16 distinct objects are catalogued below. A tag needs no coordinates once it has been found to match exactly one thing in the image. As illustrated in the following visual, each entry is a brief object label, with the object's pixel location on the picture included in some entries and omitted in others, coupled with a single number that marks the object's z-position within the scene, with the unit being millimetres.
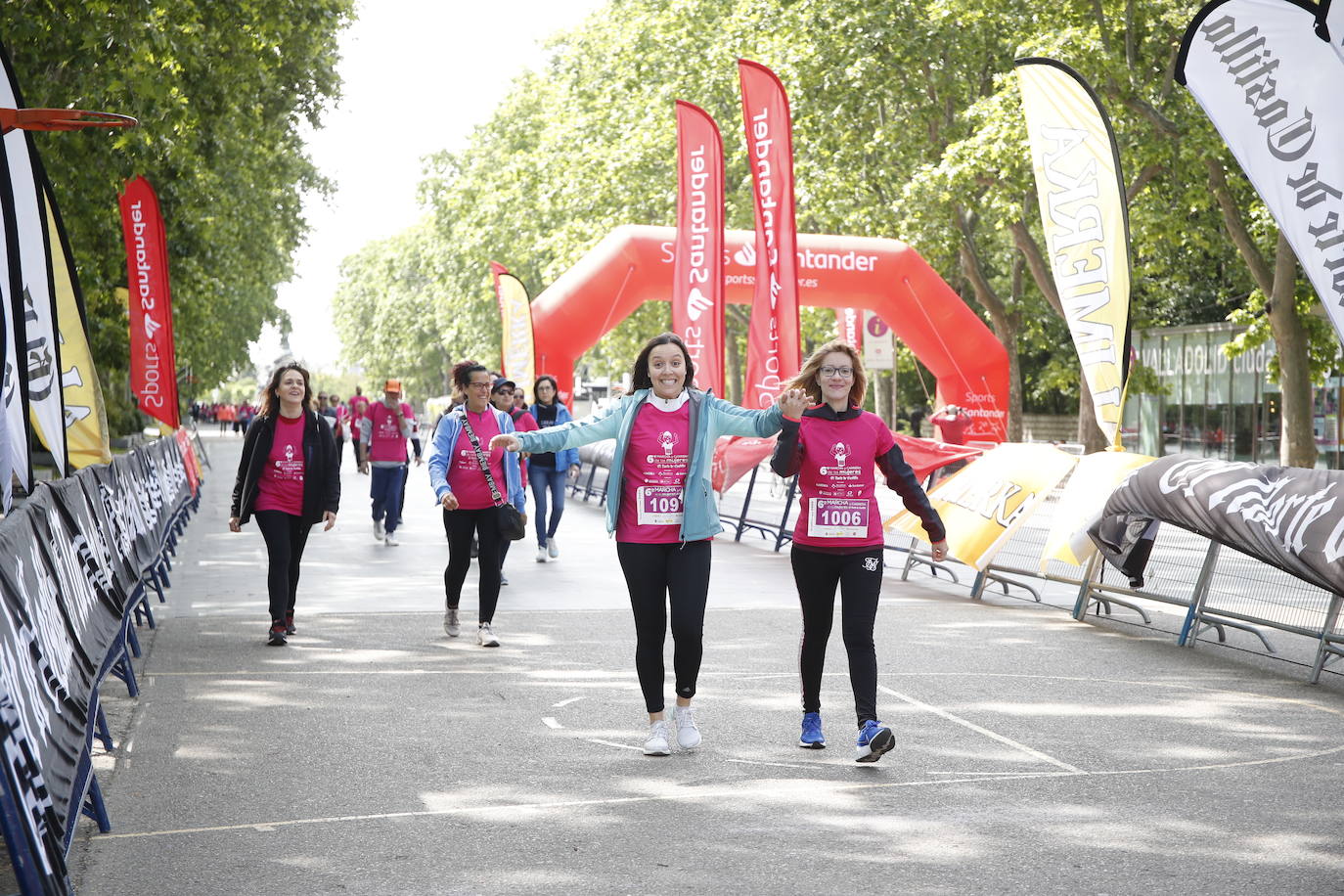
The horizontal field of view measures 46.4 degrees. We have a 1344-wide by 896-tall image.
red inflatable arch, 22859
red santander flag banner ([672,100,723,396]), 17562
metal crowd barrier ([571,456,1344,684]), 9594
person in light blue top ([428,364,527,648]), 9922
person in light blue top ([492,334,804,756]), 6664
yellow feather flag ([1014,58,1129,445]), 11953
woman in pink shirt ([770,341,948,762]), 6695
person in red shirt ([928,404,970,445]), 22234
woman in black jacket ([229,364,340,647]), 9828
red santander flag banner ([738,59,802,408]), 16734
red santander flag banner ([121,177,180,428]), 18891
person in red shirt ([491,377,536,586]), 13414
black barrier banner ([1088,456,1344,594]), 8188
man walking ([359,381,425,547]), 16359
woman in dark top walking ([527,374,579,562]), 15094
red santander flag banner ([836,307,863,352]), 30047
